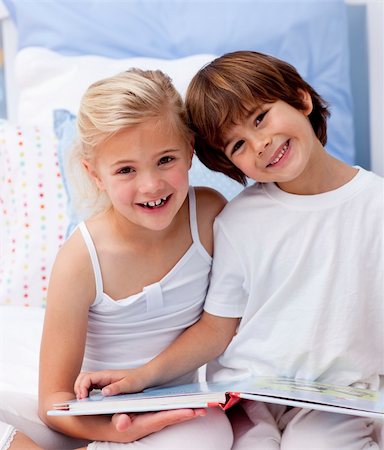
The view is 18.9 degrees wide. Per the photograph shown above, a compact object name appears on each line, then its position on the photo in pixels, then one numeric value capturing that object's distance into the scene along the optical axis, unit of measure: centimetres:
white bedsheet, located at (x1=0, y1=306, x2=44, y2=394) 161
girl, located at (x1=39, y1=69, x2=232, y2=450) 145
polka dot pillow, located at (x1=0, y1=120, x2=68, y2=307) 189
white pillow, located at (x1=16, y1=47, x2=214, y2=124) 204
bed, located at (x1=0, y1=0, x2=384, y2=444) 191
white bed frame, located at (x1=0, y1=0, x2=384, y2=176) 209
